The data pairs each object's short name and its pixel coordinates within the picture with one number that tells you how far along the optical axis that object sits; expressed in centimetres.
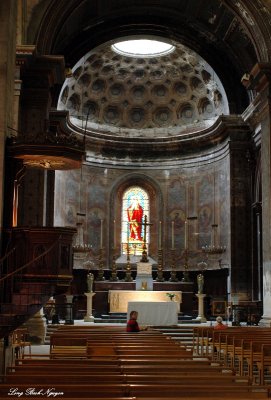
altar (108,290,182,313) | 2269
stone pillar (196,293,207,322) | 2315
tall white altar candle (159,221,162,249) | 2868
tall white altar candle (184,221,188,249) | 2827
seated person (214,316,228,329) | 1454
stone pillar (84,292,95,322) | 2239
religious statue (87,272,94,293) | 2289
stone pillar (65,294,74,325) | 2065
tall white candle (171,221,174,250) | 2855
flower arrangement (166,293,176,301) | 2202
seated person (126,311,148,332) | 1311
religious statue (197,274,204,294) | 2366
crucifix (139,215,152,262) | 2395
